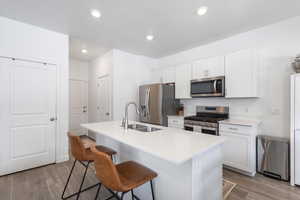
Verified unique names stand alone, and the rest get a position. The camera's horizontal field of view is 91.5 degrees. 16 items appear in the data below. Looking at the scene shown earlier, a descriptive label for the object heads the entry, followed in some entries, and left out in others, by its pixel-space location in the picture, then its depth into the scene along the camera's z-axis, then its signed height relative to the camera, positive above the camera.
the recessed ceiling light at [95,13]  2.39 +1.44
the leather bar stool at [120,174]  1.16 -0.72
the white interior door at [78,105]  5.25 -0.22
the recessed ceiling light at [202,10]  2.29 +1.43
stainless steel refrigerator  3.86 -0.10
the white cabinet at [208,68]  3.16 +0.74
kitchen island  1.24 -0.63
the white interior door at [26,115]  2.62 -0.31
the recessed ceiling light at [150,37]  3.35 +1.45
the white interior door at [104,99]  4.34 -0.01
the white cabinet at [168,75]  4.22 +0.72
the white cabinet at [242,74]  2.74 +0.51
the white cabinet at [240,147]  2.54 -0.86
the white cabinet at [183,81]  3.79 +0.48
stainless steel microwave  3.10 +0.28
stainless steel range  2.98 -0.44
